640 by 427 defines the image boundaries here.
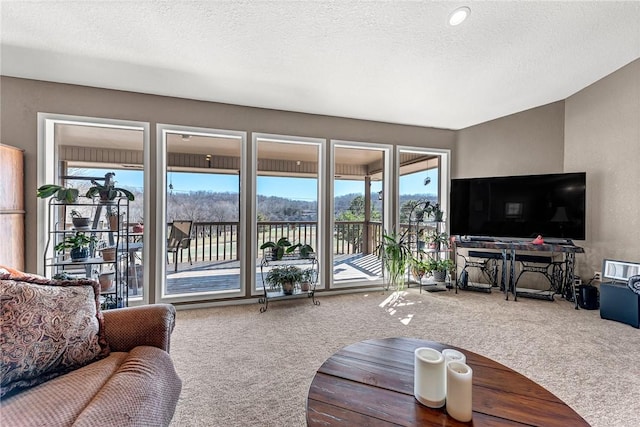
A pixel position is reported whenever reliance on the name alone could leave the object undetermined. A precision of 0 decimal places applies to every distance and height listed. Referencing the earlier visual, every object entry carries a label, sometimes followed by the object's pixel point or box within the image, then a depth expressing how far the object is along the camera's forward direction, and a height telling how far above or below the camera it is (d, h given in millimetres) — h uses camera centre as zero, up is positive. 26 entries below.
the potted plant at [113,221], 2828 -114
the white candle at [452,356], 1152 -595
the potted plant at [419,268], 4075 -793
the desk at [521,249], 3418 -490
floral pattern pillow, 1111 -514
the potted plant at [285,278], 3402 -795
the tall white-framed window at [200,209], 3398 +18
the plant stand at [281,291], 3346 -952
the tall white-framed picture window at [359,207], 4100 +71
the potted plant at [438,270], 4164 -834
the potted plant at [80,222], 2662 -120
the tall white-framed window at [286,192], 3713 +255
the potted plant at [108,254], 2812 -437
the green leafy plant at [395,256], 3898 -608
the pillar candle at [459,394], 996 -639
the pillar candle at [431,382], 1066 -635
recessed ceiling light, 2220 +1560
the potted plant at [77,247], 2586 -342
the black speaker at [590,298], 3322 -976
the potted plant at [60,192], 2451 +143
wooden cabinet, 2451 +21
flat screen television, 3479 +92
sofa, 1010 -673
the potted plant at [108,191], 2689 +174
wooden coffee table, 995 -718
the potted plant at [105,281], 2715 -679
